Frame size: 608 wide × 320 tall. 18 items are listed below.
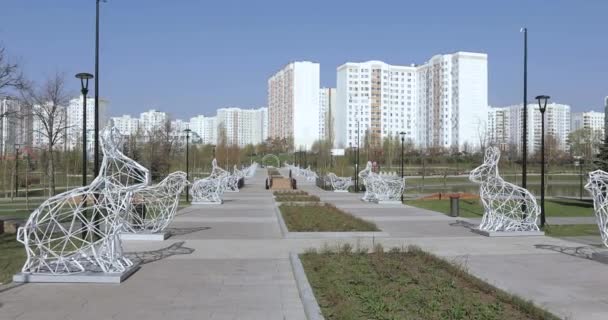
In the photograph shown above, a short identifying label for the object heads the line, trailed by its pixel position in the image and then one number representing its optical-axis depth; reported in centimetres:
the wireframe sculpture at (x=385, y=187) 2748
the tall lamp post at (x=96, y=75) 1366
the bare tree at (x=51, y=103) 2131
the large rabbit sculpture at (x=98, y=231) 858
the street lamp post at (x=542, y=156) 1704
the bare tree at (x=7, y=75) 1521
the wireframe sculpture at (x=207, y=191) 2653
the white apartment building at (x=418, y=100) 11000
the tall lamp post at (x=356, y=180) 4016
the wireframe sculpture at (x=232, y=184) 3916
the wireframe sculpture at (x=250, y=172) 6500
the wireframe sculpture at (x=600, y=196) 1094
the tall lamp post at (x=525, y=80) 1764
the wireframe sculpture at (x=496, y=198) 1452
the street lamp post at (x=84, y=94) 1357
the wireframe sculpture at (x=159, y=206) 1413
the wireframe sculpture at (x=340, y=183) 4025
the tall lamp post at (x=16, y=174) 3262
